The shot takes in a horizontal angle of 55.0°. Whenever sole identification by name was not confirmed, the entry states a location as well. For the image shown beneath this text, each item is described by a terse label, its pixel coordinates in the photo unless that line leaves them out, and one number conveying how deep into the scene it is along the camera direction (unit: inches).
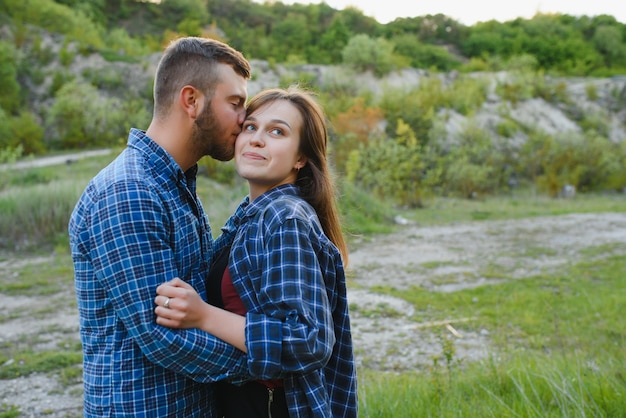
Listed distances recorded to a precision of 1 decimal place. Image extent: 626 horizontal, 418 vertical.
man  65.0
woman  64.6
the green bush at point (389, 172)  677.9
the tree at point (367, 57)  1382.9
